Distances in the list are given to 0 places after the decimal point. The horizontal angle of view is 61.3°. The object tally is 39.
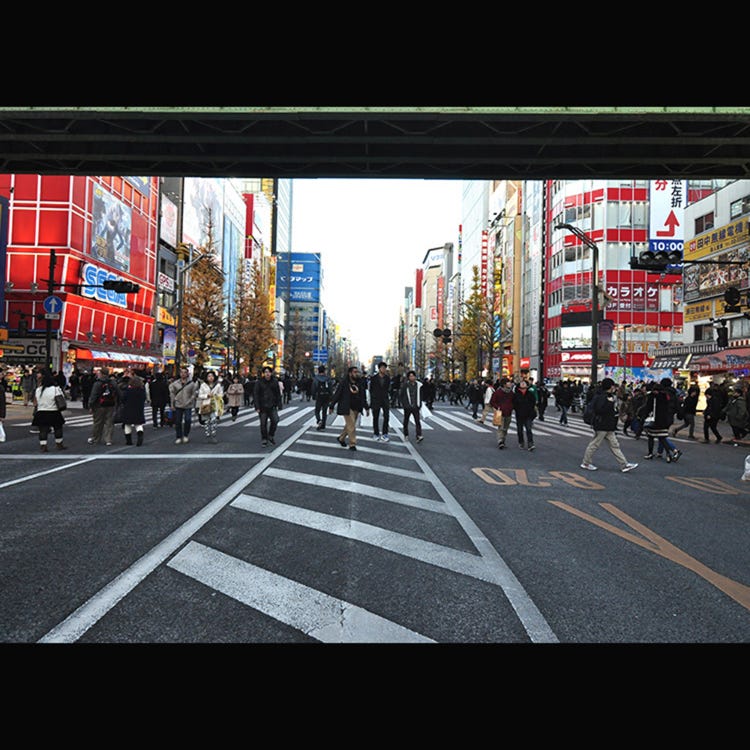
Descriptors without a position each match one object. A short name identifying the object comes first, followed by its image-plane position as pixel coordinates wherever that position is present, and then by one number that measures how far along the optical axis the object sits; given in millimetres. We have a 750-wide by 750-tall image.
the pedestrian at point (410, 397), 16094
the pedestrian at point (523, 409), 14648
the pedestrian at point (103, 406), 14258
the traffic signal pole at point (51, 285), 22547
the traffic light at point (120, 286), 24969
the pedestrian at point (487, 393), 24703
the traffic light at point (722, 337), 23816
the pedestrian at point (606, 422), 11297
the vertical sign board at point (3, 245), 33188
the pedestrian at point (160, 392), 18797
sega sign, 41812
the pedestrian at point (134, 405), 14133
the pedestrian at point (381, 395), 15648
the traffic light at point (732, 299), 18312
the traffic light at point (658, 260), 17661
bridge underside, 12109
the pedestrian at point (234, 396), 23031
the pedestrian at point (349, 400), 13492
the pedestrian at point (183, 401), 14500
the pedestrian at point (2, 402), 14516
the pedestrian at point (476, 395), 29367
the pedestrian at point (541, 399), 26569
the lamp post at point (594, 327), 26616
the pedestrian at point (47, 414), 12992
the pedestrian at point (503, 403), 14945
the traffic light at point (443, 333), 43969
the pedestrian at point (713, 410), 18797
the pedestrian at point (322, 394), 19250
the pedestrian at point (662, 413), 13289
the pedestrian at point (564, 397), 25317
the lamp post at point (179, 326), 31450
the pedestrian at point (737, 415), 18062
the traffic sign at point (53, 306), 21734
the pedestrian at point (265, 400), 14016
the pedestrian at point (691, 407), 20406
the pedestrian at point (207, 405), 15180
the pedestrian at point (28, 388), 28719
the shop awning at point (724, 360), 28489
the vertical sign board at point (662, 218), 27422
